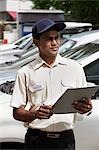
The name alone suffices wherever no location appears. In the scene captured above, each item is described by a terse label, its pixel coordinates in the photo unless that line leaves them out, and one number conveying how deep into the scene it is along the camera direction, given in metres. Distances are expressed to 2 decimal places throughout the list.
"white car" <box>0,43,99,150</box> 4.09
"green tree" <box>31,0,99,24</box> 29.70
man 2.95
